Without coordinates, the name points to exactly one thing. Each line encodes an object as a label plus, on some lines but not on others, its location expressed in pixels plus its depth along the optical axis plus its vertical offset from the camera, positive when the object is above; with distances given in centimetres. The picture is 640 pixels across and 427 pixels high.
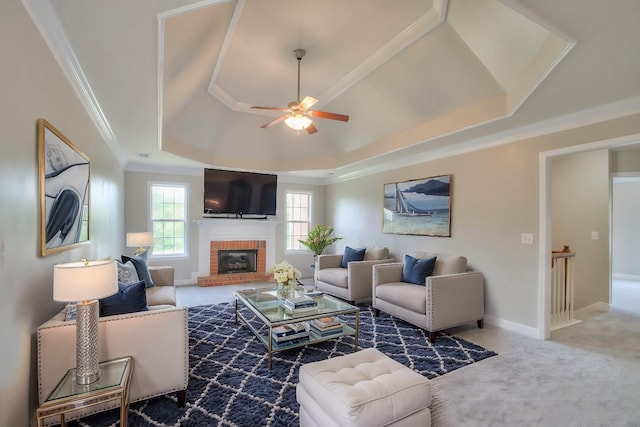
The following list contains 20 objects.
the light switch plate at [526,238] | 360 -25
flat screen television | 626 +48
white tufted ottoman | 159 -97
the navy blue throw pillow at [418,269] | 413 -72
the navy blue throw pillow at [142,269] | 360 -64
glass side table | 155 -95
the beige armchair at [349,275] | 473 -96
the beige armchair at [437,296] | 345 -96
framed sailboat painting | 459 +15
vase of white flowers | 343 -69
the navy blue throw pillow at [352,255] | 546 -70
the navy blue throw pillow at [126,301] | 219 -63
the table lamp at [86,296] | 170 -46
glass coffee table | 287 -98
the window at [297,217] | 734 -3
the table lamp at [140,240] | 460 -38
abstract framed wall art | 191 +17
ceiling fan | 316 +107
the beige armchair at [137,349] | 185 -89
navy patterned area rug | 211 -137
